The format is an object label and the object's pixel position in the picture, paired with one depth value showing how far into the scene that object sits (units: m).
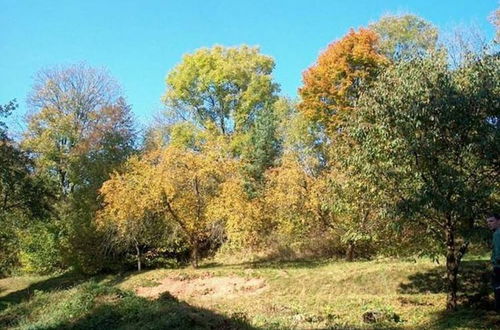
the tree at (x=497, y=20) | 30.59
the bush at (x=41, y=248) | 33.69
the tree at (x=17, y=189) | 26.75
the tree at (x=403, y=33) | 37.88
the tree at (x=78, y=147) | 31.59
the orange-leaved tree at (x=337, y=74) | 34.06
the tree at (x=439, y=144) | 12.05
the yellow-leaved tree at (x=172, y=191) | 26.38
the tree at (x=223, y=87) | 41.97
